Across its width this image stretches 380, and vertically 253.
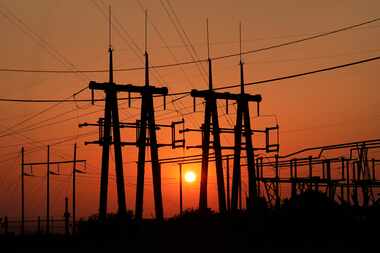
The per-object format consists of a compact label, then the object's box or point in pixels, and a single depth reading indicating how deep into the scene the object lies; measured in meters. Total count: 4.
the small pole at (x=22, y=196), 55.01
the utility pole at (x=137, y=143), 32.16
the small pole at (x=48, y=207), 51.74
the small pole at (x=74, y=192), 53.34
